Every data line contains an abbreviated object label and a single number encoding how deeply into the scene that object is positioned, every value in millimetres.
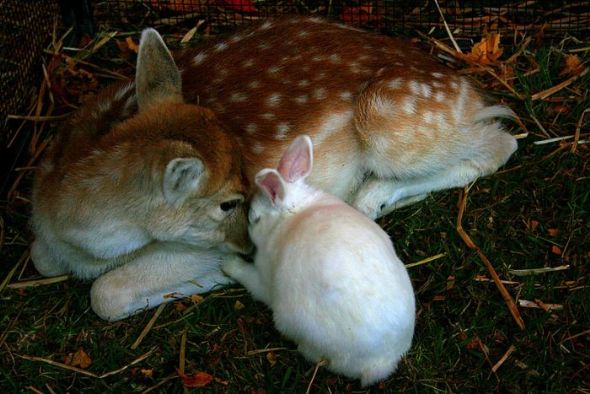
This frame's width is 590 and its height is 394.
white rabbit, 3223
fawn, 3545
